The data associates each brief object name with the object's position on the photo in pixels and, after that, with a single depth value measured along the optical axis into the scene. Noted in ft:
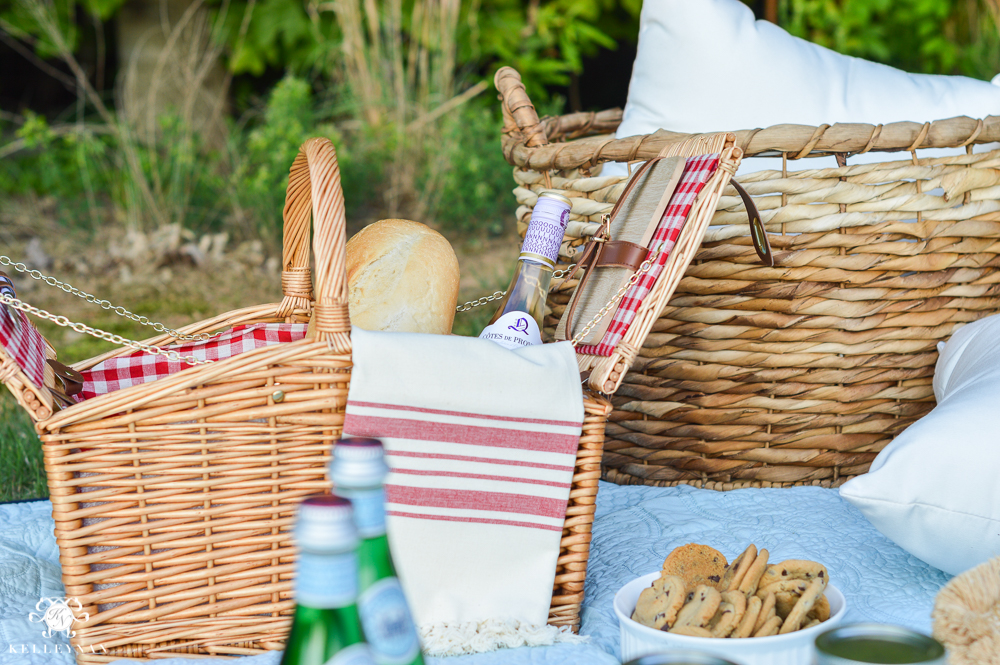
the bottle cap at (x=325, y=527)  4.66
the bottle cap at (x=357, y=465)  5.12
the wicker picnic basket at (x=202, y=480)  6.17
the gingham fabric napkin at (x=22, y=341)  6.18
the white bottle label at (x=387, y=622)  5.24
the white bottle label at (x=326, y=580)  4.77
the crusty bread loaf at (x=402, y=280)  6.88
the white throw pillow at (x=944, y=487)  6.34
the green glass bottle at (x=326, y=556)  4.66
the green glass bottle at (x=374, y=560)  5.13
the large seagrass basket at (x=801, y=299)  7.09
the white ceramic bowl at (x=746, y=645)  5.82
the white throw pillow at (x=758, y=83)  7.79
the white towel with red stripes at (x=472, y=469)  6.19
